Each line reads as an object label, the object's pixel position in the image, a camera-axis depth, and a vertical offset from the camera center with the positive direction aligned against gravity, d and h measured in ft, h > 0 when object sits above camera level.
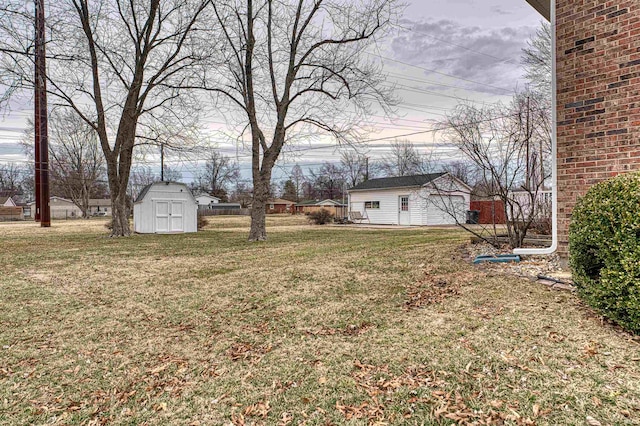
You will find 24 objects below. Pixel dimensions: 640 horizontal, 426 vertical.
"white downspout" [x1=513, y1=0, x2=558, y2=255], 15.92 +3.47
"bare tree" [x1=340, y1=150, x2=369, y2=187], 167.22 +16.79
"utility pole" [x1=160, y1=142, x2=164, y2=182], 50.85 +8.56
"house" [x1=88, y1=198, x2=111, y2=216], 216.54 +2.77
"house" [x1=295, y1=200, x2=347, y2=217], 155.17 +1.37
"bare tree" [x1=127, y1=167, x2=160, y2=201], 172.14 +14.45
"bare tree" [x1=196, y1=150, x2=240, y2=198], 194.18 +16.79
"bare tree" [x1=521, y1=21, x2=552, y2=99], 44.09 +18.37
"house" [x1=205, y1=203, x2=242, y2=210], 169.37 +1.53
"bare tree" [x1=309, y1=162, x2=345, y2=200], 198.59 +15.86
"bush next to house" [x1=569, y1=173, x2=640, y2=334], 9.29 -1.20
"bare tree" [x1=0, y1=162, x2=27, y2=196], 197.98 +17.36
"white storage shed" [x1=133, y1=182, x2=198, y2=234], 57.41 +0.07
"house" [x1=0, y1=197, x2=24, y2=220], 135.64 +0.66
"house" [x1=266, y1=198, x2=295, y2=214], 188.03 +1.40
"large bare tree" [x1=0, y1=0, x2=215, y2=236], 43.98 +17.00
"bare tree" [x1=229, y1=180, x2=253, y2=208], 209.45 +10.30
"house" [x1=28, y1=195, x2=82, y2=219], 190.60 +1.63
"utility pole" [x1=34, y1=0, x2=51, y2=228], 31.54 +14.00
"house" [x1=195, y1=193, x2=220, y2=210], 182.60 +5.24
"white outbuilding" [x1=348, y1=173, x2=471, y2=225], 69.67 +0.89
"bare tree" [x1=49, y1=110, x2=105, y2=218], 115.75 +16.13
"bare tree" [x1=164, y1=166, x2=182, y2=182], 141.79 +13.87
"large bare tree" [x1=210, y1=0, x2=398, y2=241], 40.32 +14.93
